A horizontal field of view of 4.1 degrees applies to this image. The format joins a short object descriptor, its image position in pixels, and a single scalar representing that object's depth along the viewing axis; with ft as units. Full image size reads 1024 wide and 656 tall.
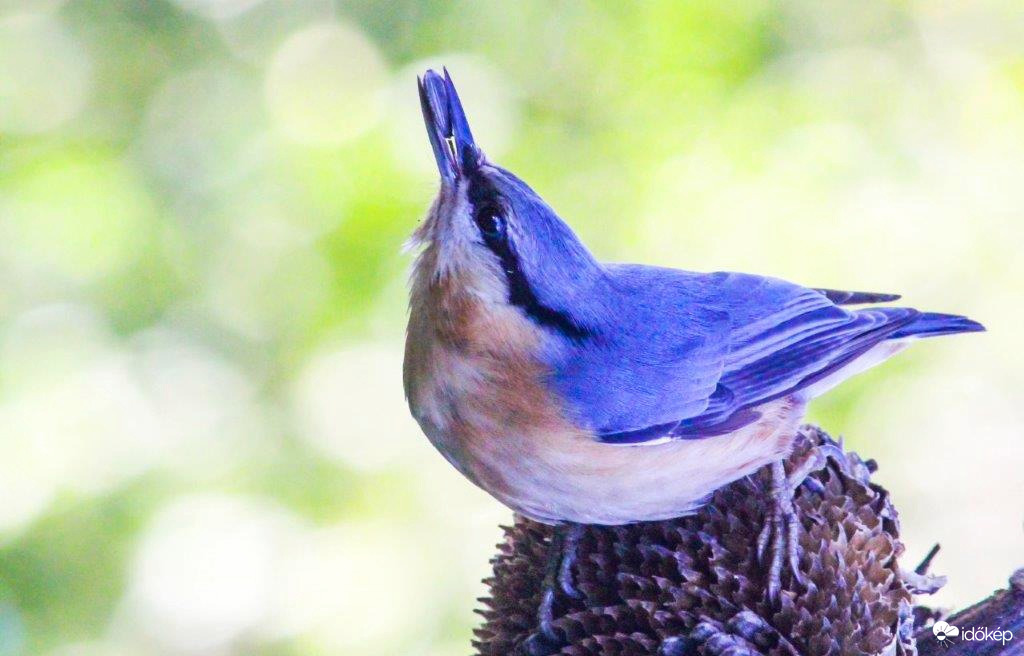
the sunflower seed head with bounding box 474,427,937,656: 9.00
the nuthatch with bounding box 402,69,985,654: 9.10
